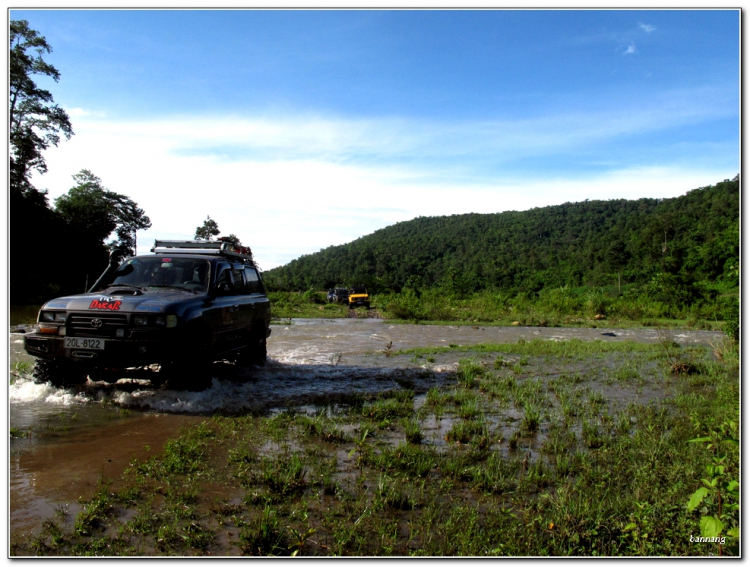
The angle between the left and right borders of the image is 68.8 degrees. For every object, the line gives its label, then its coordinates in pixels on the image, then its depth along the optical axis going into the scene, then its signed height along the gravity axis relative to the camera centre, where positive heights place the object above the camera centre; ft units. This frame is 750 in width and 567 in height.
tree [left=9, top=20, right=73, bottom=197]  95.40 +33.32
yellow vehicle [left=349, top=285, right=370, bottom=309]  136.98 -4.06
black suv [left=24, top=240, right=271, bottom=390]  21.75 -1.49
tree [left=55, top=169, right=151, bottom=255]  165.37 +23.45
